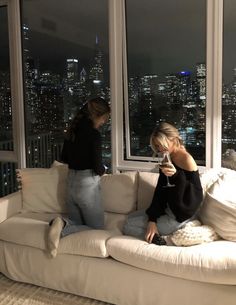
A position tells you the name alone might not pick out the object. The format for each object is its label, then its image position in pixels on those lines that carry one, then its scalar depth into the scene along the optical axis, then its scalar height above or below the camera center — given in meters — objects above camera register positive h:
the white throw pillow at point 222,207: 2.08 -0.58
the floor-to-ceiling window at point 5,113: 3.65 +0.22
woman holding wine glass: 2.10 -0.47
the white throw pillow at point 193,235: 2.03 -0.76
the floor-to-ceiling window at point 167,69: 2.79 +0.58
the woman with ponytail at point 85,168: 2.36 -0.32
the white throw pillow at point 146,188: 2.51 -0.52
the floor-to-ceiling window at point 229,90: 2.64 +0.34
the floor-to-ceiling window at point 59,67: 3.21 +0.72
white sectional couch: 1.90 -0.87
